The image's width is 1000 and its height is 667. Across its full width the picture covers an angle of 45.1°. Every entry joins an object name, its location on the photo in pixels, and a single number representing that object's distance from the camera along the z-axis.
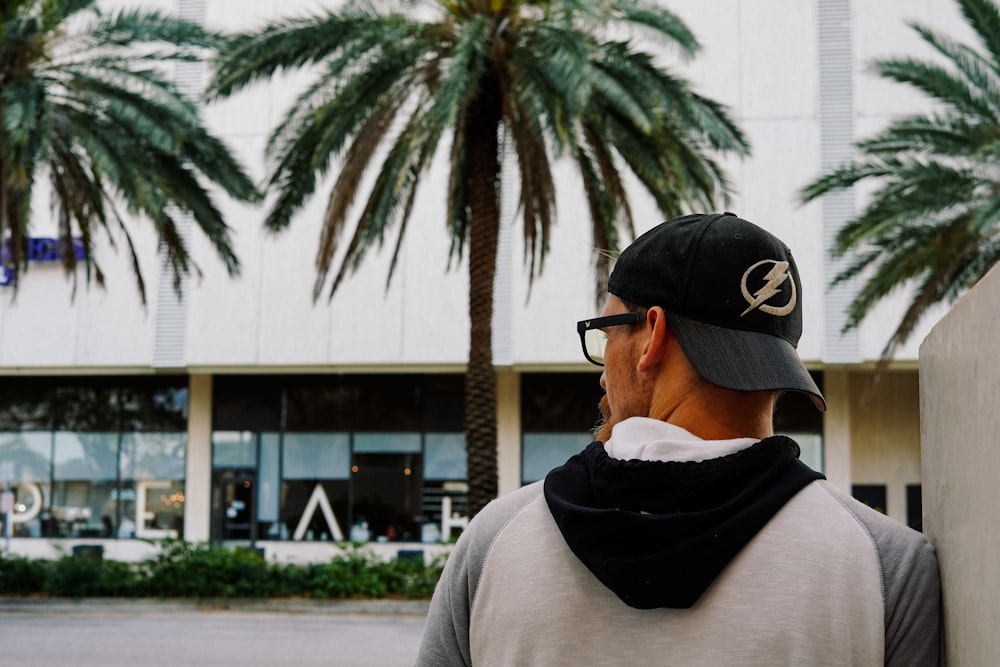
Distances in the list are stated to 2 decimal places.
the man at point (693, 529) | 1.35
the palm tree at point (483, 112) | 14.98
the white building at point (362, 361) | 26.97
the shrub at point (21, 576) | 21.33
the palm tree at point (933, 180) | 15.48
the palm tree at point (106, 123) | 15.04
